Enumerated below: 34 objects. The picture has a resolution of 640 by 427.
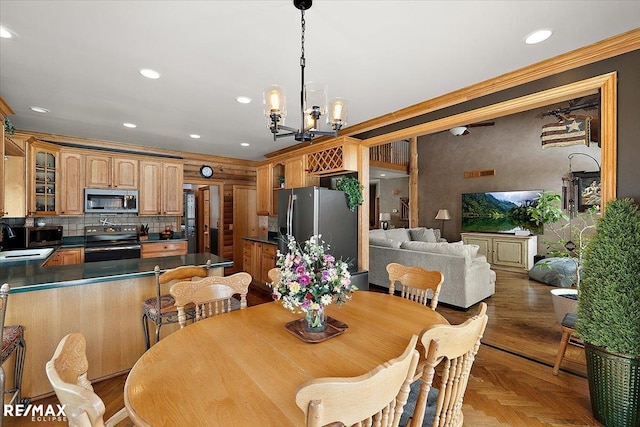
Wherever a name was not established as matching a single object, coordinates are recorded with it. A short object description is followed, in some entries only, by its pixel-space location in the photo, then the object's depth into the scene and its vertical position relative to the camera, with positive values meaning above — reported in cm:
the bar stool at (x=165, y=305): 215 -75
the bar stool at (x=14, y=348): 156 -82
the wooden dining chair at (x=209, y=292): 174 -52
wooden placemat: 141 -62
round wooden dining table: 90 -63
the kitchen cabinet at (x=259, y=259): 489 -85
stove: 438 -49
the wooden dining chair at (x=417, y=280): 211 -53
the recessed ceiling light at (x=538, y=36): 184 +118
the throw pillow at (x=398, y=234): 659 -51
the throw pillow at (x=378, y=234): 619 -46
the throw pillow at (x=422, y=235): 698 -56
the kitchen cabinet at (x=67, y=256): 403 -63
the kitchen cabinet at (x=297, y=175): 461 +64
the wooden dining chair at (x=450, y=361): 103 -59
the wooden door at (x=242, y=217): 665 -10
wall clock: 605 +90
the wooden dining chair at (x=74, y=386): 69 -47
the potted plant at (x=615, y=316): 174 -65
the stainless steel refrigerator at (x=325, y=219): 383 -9
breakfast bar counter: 208 -77
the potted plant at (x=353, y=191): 399 +31
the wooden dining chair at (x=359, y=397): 71 -48
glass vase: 149 -57
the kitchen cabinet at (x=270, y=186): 551 +52
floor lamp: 796 -6
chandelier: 176 +70
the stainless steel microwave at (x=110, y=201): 458 +21
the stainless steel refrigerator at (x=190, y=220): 764 -19
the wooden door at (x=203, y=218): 730 -13
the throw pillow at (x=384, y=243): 500 -54
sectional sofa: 400 -81
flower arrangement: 138 -33
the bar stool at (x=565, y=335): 234 -103
